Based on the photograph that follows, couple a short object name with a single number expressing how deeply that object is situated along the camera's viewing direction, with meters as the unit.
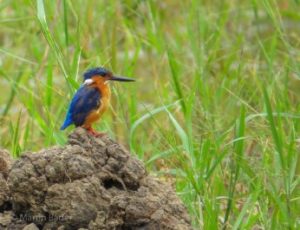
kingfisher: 8.84
